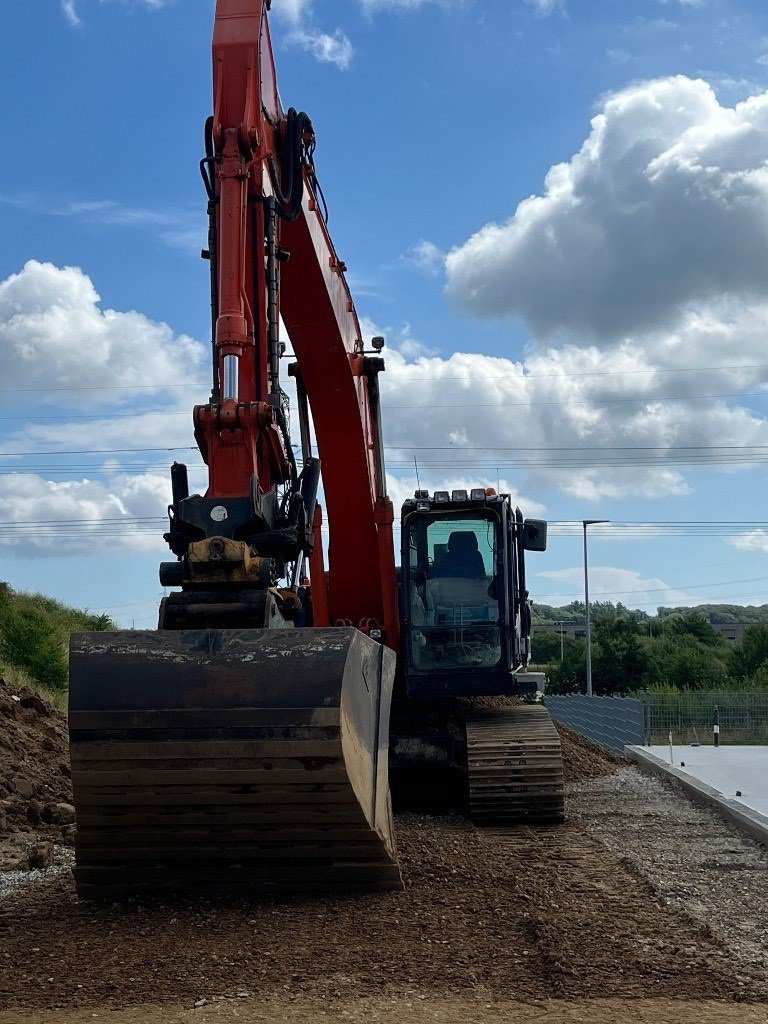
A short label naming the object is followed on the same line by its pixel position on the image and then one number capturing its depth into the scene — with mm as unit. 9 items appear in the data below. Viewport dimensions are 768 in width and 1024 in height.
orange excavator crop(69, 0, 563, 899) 6035
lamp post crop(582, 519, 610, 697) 43012
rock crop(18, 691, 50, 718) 16219
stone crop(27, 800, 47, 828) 11141
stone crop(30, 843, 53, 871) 8719
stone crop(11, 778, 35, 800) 12234
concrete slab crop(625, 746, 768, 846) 11094
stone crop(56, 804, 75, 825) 11430
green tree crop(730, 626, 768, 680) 61688
